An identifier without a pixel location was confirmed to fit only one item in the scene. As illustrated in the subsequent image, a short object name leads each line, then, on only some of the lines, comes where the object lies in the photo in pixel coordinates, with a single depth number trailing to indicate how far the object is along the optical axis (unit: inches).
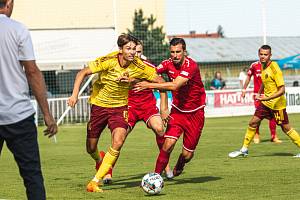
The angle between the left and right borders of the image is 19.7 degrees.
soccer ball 441.4
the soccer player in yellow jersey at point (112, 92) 471.8
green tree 1529.3
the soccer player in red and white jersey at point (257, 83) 805.2
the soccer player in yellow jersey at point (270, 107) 666.2
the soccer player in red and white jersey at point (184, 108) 498.6
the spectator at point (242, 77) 1520.7
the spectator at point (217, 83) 1554.5
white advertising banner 1397.6
